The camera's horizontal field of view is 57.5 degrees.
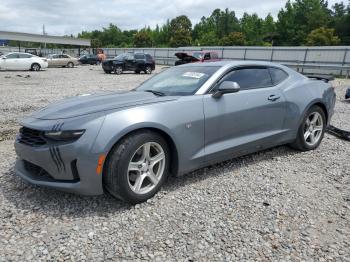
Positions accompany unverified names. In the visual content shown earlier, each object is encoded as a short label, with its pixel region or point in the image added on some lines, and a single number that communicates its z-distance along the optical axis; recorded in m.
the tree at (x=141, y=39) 80.88
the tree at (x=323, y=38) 49.06
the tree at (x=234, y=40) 64.75
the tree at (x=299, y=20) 61.94
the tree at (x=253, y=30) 70.78
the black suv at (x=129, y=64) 22.27
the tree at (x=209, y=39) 72.75
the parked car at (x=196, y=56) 22.02
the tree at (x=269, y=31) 72.60
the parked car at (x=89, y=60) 35.81
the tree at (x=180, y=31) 73.81
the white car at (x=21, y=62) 21.95
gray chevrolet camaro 2.99
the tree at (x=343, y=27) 57.59
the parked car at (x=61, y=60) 29.11
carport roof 45.00
